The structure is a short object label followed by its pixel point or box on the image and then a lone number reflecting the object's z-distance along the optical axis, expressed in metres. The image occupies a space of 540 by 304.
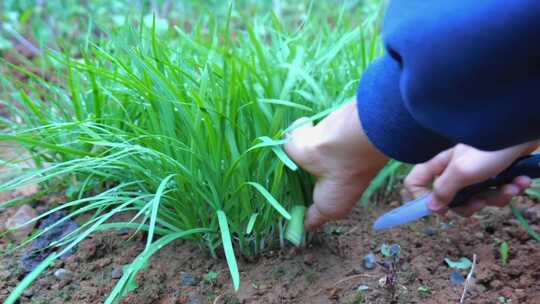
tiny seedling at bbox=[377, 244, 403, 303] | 1.13
